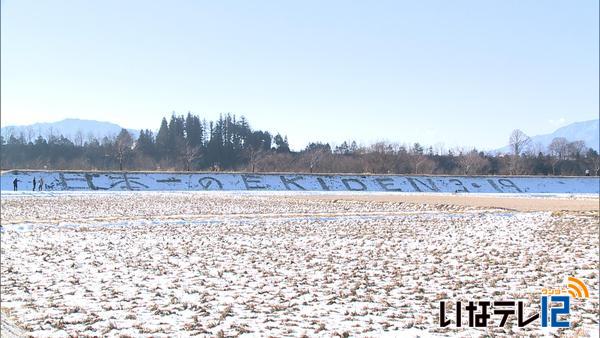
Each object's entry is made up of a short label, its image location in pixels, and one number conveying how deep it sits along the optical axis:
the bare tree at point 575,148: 132.25
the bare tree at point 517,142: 135.59
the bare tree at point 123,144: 96.69
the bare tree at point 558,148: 135.25
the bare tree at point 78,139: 140.55
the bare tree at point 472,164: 115.25
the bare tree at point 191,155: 104.00
